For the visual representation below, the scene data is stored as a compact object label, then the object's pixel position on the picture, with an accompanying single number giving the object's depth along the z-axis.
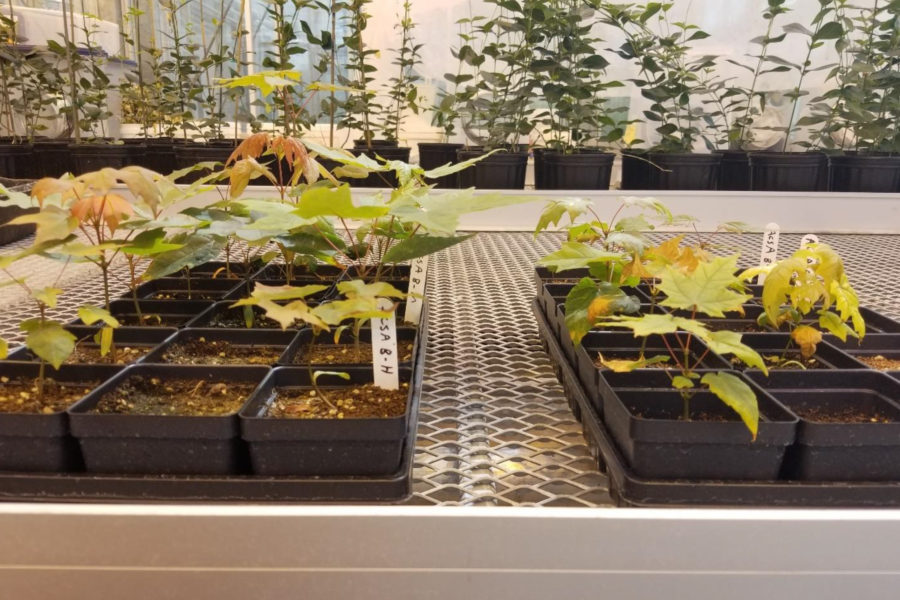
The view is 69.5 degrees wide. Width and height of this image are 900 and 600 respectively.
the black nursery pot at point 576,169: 2.19
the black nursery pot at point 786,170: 2.22
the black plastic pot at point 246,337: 0.88
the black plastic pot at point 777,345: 0.85
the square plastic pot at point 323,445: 0.60
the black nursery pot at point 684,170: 2.25
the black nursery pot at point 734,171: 2.41
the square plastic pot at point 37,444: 0.60
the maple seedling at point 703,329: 0.56
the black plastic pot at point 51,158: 2.48
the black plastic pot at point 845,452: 0.59
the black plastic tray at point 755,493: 0.59
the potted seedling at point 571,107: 2.21
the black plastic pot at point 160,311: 0.98
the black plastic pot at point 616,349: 0.79
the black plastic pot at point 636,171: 2.32
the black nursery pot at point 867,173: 2.14
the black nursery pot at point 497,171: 2.21
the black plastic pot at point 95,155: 2.28
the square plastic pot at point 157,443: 0.60
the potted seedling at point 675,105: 2.24
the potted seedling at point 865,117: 2.17
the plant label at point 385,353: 0.70
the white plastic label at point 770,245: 1.09
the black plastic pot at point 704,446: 0.59
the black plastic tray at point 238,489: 0.60
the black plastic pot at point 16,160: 2.43
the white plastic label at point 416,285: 0.94
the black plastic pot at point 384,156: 2.32
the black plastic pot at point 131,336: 0.87
